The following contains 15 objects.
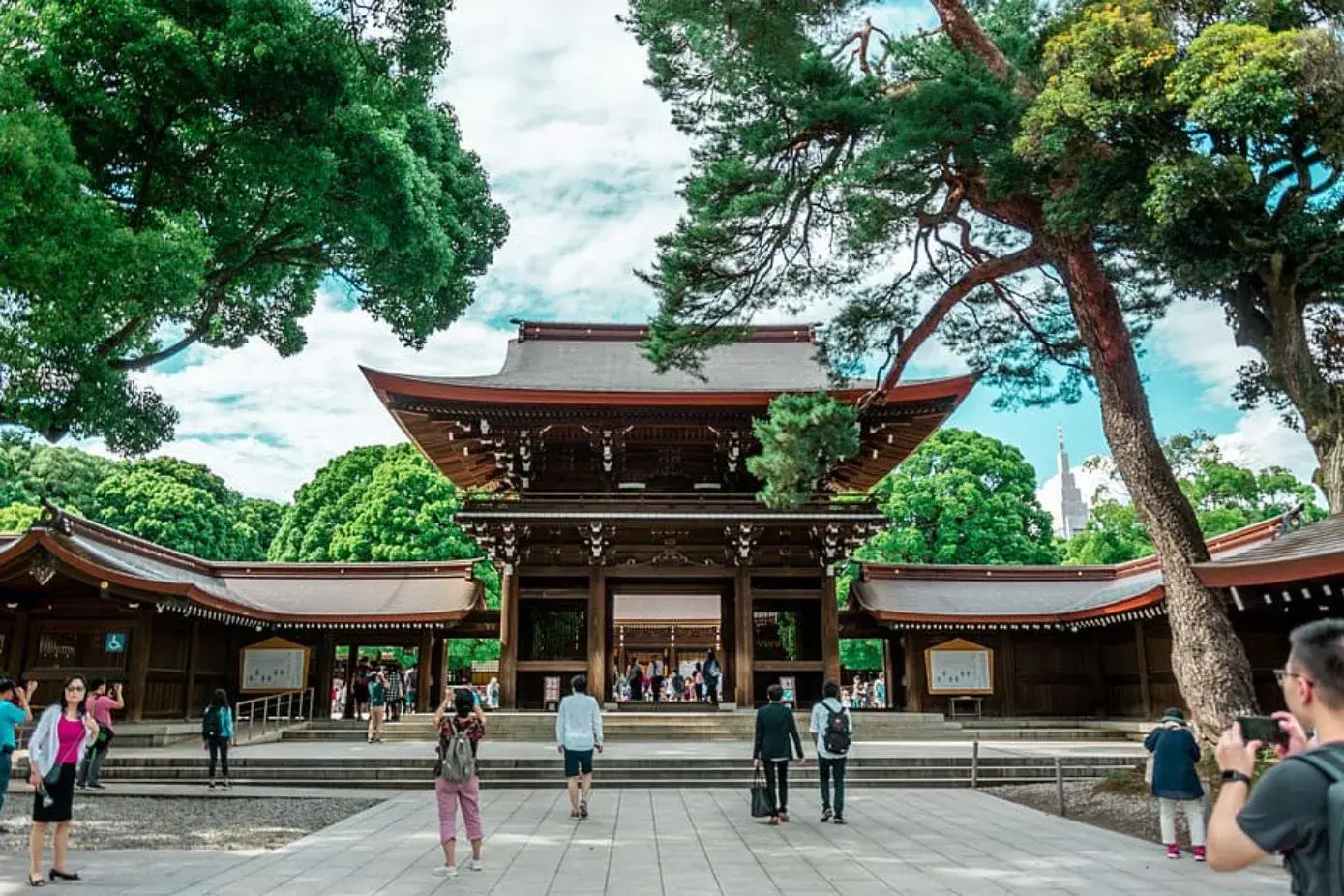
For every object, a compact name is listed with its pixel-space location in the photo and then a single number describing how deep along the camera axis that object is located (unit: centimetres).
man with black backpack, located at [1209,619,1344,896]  242
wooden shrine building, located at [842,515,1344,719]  2067
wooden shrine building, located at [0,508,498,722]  1789
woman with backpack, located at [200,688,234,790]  1290
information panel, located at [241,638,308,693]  2253
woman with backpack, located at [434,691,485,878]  741
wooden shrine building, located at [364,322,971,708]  1917
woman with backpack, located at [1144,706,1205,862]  798
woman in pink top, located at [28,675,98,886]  683
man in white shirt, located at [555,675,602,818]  1010
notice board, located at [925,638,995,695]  2294
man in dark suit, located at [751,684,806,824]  983
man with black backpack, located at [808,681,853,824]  998
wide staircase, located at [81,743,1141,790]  1394
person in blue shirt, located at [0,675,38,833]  737
